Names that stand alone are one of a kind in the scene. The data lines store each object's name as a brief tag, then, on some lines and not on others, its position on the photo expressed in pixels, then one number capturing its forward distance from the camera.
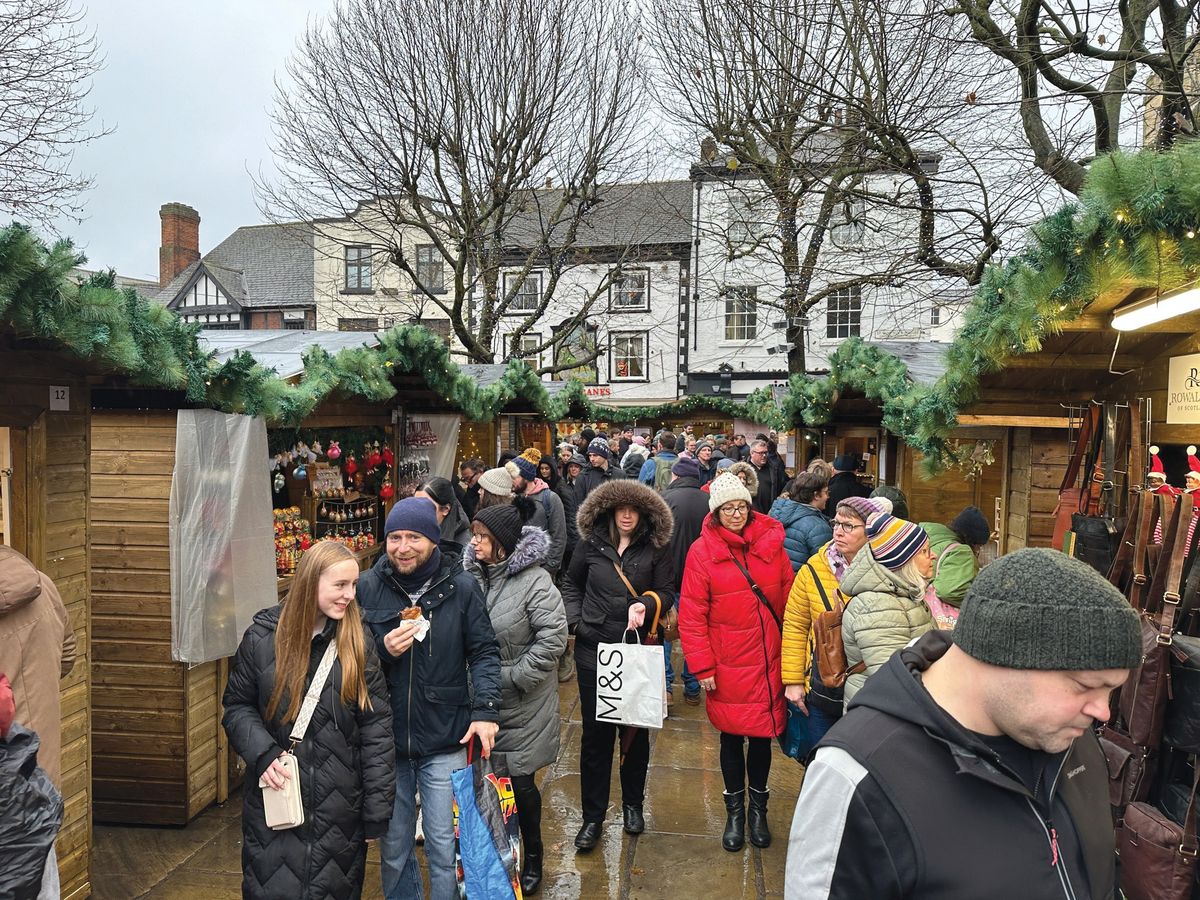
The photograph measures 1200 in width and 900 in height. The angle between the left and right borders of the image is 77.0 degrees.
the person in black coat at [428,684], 3.21
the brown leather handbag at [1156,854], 2.49
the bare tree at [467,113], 12.85
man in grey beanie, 1.37
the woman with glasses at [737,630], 4.05
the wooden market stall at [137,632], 4.59
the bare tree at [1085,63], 5.61
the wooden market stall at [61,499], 3.53
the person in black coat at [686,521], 6.29
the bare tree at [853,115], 7.82
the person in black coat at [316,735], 2.73
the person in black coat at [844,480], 7.90
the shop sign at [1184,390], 3.54
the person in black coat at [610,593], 4.18
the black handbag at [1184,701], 2.58
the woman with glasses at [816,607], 3.88
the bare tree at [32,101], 9.84
